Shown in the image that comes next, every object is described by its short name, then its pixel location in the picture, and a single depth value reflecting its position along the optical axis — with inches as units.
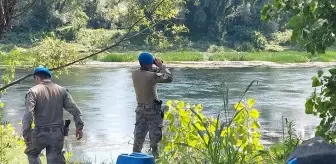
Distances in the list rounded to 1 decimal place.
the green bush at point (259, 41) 2224.4
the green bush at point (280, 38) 2329.0
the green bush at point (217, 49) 2090.3
